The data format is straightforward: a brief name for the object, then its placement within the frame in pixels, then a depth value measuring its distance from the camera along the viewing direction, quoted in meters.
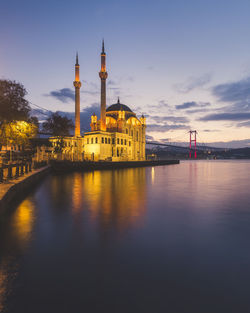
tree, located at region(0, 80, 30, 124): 18.19
